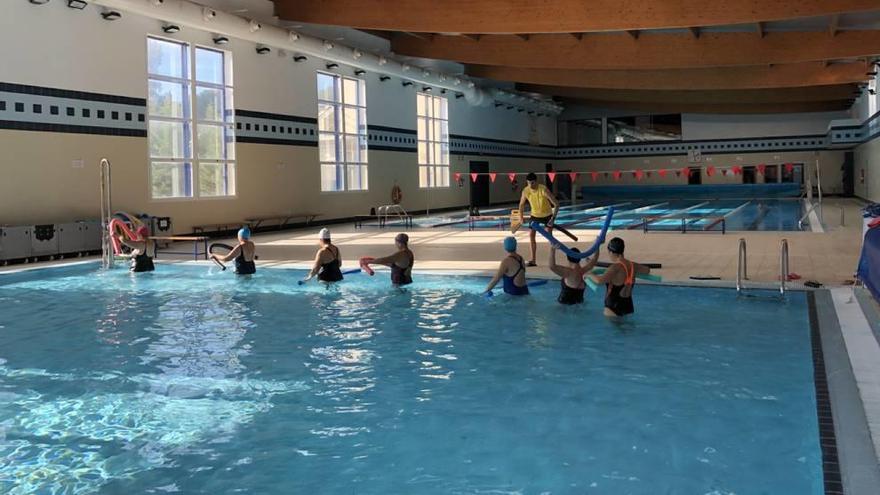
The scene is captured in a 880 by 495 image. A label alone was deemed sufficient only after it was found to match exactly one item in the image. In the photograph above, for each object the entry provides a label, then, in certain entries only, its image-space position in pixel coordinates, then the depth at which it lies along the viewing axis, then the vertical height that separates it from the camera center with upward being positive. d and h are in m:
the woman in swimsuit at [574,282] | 7.71 -0.71
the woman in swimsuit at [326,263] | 9.47 -0.58
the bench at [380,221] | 19.58 -0.13
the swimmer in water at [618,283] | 6.85 -0.66
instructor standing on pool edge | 10.63 +0.14
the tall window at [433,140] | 26.30 +2.69
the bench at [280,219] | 17.74 -0.03
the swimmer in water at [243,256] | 10.41 -0.51
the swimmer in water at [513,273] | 8.18 -0.65
